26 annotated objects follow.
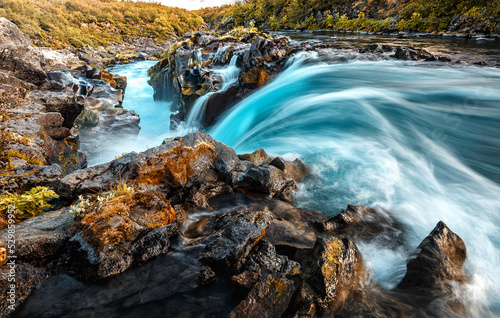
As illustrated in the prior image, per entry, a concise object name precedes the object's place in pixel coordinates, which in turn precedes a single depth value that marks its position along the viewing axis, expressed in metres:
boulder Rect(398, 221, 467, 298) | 3.26
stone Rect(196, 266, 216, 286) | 3.15
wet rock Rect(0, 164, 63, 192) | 5.12
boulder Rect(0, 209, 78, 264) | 3.27
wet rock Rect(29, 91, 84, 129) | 8.81
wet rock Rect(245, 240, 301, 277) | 3.25
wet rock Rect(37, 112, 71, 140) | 8.02
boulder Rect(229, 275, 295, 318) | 2.71
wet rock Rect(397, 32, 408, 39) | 23.59
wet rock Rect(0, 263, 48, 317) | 2.83
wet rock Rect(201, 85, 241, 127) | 13.50
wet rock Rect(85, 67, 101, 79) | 17.11
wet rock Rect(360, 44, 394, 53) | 15.46
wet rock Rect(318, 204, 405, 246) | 4.29
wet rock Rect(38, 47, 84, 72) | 19.05
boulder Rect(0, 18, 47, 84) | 9.07
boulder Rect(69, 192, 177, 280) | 3.22
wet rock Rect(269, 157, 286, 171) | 6.16
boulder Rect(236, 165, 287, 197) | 5.41
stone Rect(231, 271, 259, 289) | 3.08
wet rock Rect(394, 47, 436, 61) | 13.65
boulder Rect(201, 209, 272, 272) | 3.33
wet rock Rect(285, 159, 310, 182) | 6.19
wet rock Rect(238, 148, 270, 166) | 6.73
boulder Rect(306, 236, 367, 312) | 2.97
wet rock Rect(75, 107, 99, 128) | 11.76
